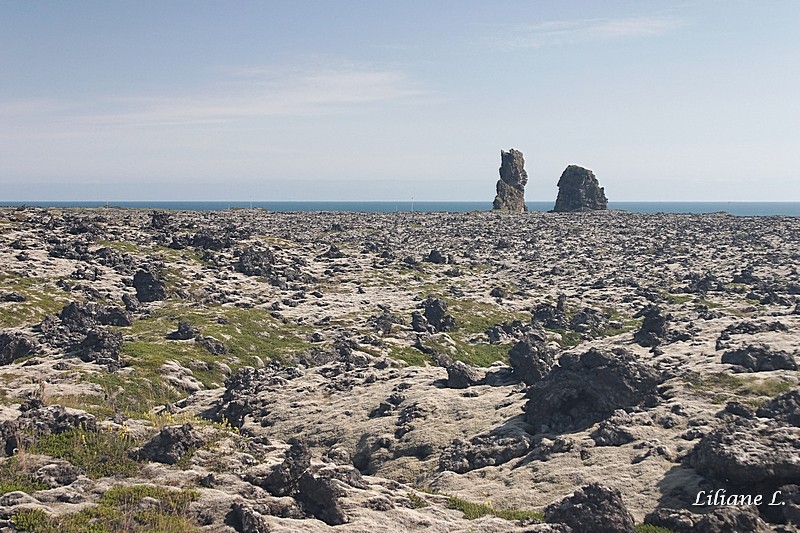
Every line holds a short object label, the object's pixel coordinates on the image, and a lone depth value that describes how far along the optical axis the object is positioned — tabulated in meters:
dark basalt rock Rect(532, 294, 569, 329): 73.25
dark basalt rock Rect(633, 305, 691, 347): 55.44
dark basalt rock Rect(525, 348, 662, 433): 36.47
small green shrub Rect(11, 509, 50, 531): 20.19
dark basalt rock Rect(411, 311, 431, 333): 70.56
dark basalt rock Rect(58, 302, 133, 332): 57.75
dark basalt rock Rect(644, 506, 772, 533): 22.59
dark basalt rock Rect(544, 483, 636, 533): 22.33
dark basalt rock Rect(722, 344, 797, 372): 41.50
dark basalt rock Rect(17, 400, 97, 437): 28.08
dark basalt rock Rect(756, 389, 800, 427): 30.98
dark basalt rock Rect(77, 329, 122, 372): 50.09
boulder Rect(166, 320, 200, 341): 60.20
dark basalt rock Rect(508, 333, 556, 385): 46.81
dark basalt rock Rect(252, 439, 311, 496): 25.70
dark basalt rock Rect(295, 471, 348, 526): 24.03
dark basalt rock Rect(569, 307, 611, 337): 70.77
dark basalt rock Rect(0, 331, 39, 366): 49.28
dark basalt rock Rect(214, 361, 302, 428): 44.47
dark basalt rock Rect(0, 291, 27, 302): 62.47
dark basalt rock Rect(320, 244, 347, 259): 109.81
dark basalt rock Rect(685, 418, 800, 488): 24.61
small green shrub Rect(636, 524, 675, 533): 24.17
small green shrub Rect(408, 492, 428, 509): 26.81
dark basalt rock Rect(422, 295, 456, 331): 72.94
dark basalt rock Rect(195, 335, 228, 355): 59.00
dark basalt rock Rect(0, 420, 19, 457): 26.23
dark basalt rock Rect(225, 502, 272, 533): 21.66
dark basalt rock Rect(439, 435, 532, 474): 34.75
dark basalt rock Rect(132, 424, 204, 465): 26.81
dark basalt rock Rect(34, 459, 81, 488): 23.97
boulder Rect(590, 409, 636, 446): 33.06
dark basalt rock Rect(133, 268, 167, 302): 74.06
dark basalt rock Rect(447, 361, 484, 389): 47.28
